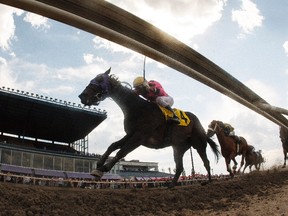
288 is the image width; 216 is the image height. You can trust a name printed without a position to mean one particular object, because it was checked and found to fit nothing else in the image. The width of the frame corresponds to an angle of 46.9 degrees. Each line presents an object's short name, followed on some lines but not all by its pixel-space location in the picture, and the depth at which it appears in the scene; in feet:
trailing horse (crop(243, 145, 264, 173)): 52.65
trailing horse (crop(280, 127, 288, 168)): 45.96
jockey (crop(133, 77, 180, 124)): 18.42
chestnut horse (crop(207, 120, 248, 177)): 41.75
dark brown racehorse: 16.14
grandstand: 97.35
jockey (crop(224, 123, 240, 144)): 42.24
